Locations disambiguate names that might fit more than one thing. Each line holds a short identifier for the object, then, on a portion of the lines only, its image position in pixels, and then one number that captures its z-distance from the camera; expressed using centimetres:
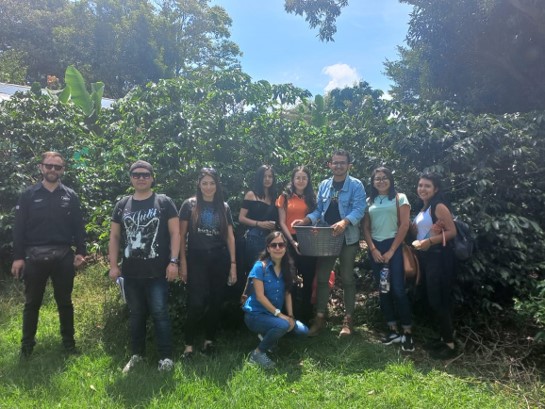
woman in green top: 422
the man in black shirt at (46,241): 395
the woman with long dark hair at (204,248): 403
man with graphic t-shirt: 374
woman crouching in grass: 388
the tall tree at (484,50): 824
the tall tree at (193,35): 2486
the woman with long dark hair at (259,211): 434
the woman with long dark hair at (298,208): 439
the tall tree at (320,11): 1027
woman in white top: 397
